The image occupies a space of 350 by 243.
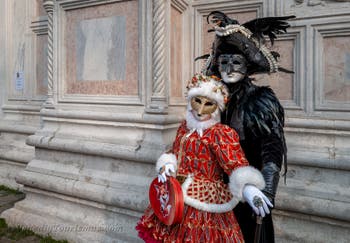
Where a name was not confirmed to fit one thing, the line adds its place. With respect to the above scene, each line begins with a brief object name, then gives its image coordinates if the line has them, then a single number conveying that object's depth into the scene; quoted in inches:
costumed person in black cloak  71.0
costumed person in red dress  72.1
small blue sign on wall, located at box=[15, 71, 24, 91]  220.1
